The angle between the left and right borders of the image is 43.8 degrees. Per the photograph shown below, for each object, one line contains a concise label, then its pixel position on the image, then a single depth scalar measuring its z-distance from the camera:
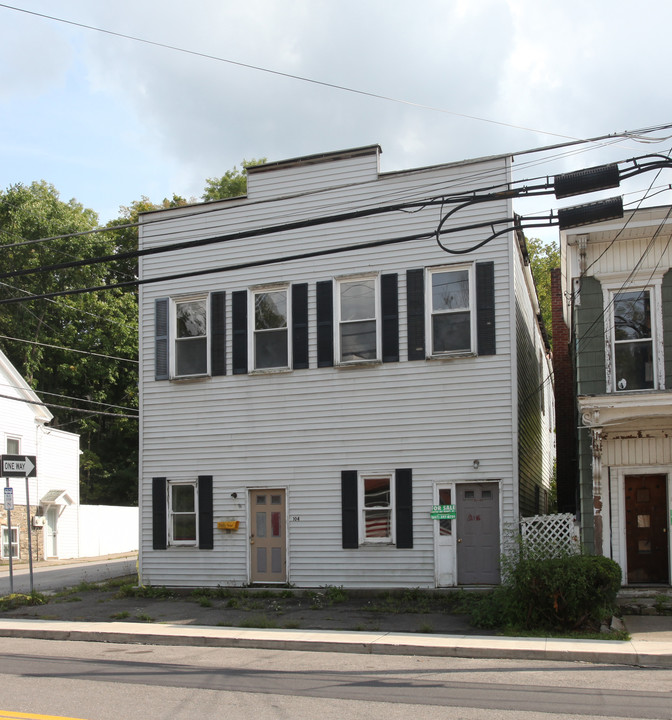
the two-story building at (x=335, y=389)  16.42
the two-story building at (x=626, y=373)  15.09
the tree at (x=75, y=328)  43.41
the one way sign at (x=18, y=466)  17.69
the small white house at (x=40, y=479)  32.94
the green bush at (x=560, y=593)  12.34
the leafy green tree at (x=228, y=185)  39.28
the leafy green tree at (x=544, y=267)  39.94
